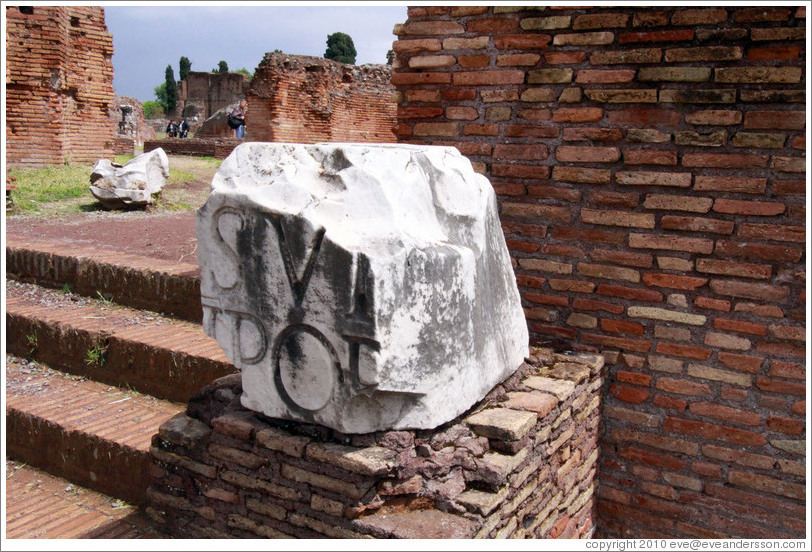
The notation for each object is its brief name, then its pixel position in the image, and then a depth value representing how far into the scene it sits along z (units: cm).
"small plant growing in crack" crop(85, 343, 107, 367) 418
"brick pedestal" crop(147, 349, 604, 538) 223
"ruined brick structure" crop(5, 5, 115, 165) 1055
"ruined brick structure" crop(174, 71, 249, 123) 3259
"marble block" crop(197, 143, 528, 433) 212
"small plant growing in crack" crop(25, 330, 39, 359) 454
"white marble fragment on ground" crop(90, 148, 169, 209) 783
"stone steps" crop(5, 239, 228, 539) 317
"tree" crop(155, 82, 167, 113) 6276
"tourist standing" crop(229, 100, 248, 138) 1858
